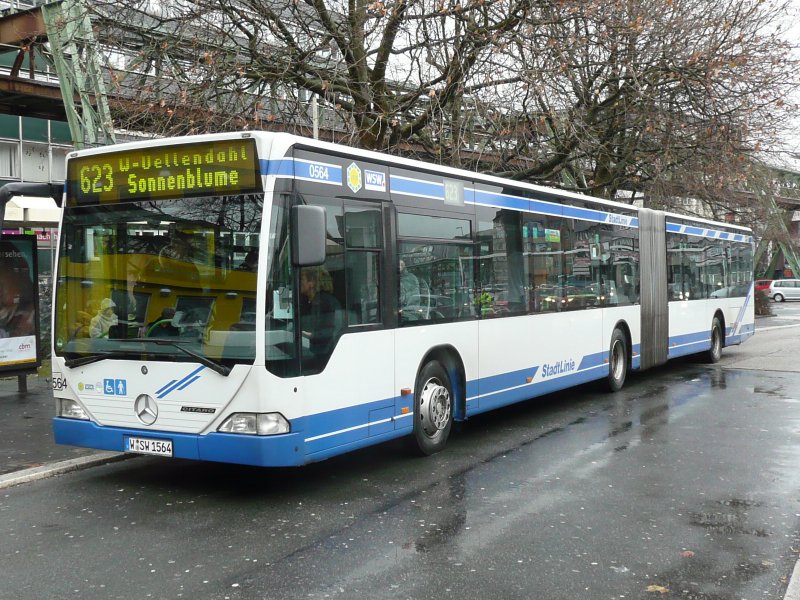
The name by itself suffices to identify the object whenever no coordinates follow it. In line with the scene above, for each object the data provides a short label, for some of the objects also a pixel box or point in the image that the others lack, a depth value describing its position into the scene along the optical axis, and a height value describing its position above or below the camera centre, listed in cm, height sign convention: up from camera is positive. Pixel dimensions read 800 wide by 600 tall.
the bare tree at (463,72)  1352 +376
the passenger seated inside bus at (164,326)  675 -15
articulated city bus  649 +2
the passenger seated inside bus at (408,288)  802 +9
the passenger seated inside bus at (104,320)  706 -9
